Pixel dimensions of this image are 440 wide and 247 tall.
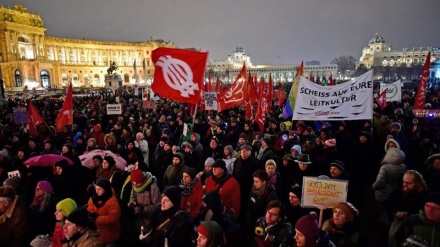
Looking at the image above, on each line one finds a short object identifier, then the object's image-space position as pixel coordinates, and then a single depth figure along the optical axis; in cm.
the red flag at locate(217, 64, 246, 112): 1016
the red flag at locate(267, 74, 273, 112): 1436
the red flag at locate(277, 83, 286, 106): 1617
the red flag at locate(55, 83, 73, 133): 898
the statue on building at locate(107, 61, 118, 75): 4988
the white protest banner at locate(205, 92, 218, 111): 1230
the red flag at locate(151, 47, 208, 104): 638
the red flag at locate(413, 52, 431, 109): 927
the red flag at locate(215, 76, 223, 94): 1764
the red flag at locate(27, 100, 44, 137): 886
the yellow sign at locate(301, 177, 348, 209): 348
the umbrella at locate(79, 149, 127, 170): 554
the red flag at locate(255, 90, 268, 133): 905
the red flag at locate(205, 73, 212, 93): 1883
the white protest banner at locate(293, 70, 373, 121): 612
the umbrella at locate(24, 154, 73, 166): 520
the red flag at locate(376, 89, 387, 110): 1203
